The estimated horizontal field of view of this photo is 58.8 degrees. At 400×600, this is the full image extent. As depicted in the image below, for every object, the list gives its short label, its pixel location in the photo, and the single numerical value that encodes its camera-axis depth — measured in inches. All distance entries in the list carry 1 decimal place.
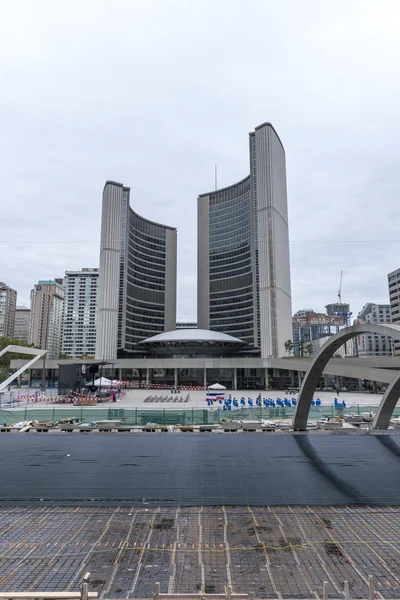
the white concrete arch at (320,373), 631.8
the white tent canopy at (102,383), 2151.6
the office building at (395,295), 5872.5
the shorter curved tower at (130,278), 4537.4
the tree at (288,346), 4308.6
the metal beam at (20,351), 1480.1
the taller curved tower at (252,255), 4347.9
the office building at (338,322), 7675.7
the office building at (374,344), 7598.4
